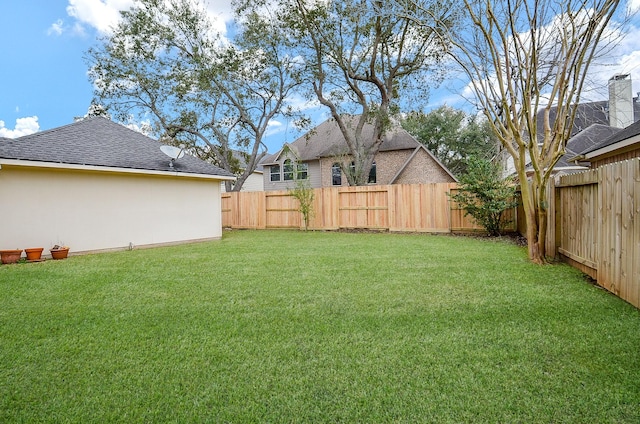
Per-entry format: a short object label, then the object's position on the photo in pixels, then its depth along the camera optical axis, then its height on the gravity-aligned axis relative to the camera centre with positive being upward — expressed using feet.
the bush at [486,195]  29.96 +0.48
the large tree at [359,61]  47.93 +20.89
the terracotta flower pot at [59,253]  23.90 -2.93
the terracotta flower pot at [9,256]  22.21 -2.86
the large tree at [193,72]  57.06 +23.06
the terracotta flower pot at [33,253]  22.94 -2.82
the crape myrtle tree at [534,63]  18.28 +7.92
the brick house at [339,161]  61.26 +8.09
